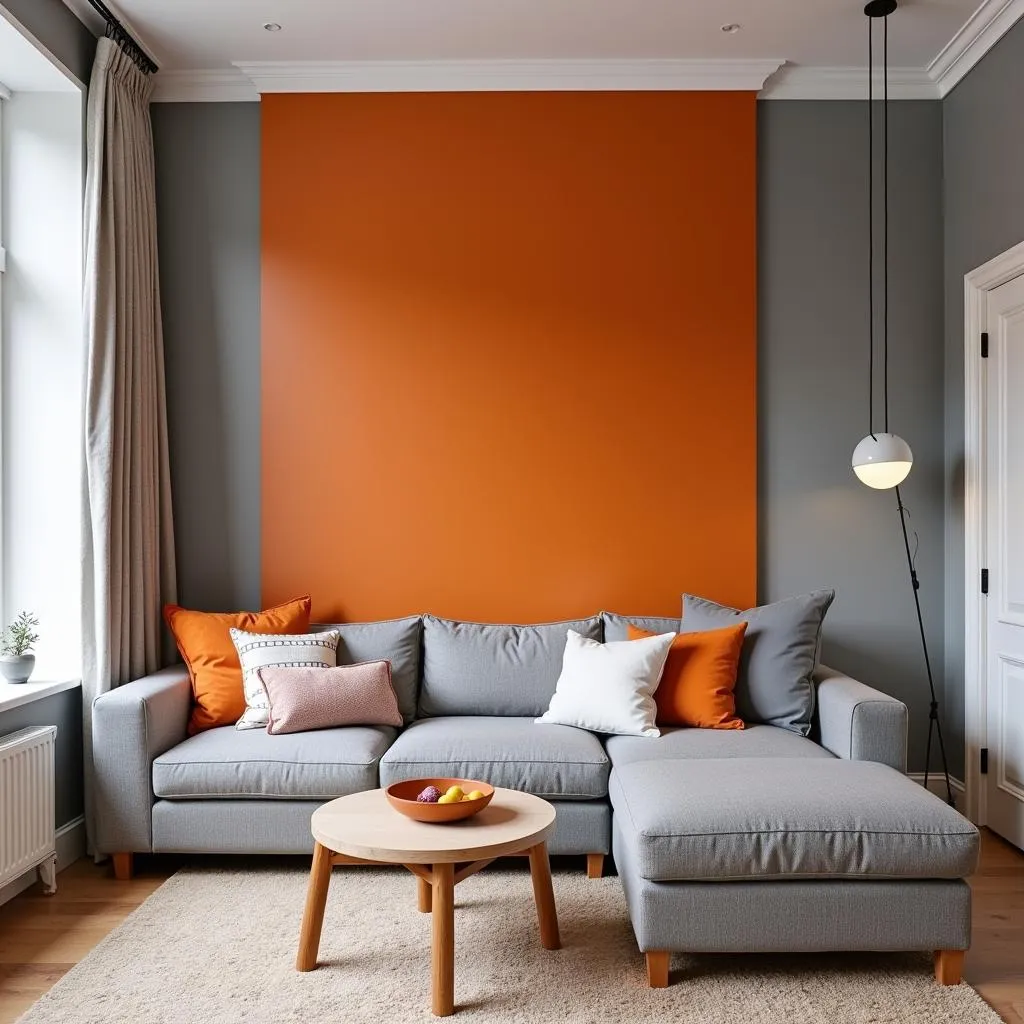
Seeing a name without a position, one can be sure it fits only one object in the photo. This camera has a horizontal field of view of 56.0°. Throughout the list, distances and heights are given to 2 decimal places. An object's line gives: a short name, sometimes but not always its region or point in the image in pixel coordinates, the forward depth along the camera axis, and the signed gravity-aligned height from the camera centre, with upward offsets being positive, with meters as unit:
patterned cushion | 3.49 -0.56
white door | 3.54 -0.21
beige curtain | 3.52 +0.40
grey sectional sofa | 2.42 -0.84
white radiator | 2.92 -0.93
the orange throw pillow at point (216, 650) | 3.56 -0.54
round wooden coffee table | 2.32 -0.84
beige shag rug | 2.33 -1.23
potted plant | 3.28 -0.50
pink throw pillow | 3.38 -0.68
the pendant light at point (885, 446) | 3.64 +0.22
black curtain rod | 3.60 +1.85
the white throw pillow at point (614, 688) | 3.40 -0.66
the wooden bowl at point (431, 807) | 2.48 -0.78
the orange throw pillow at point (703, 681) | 3.47 -0.64
